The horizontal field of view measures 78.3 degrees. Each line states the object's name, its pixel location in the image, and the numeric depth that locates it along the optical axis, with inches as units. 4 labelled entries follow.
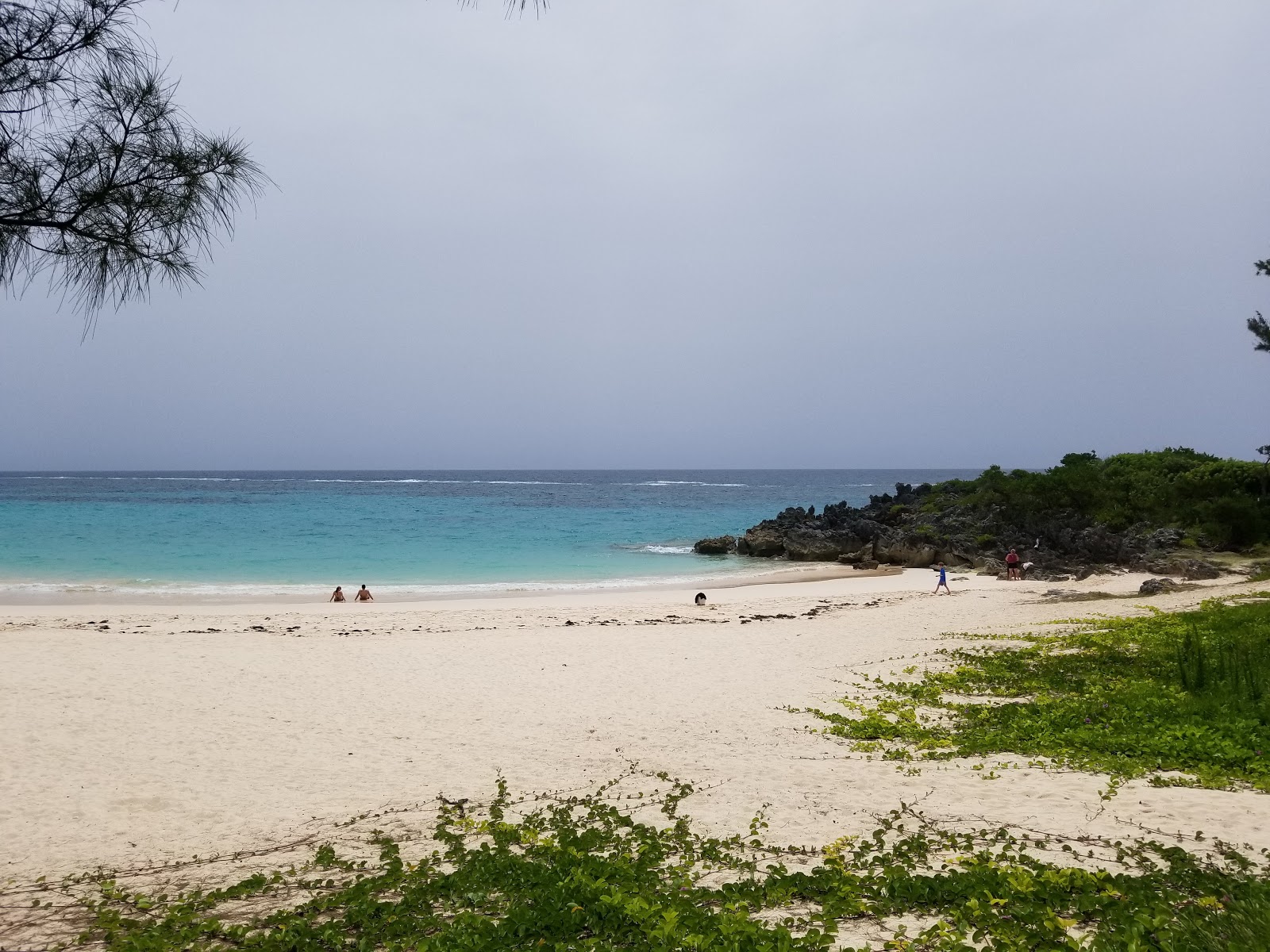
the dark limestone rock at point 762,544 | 1710.1
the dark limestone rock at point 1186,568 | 1073.5
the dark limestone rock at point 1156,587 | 900.0
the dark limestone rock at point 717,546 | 1790.1
